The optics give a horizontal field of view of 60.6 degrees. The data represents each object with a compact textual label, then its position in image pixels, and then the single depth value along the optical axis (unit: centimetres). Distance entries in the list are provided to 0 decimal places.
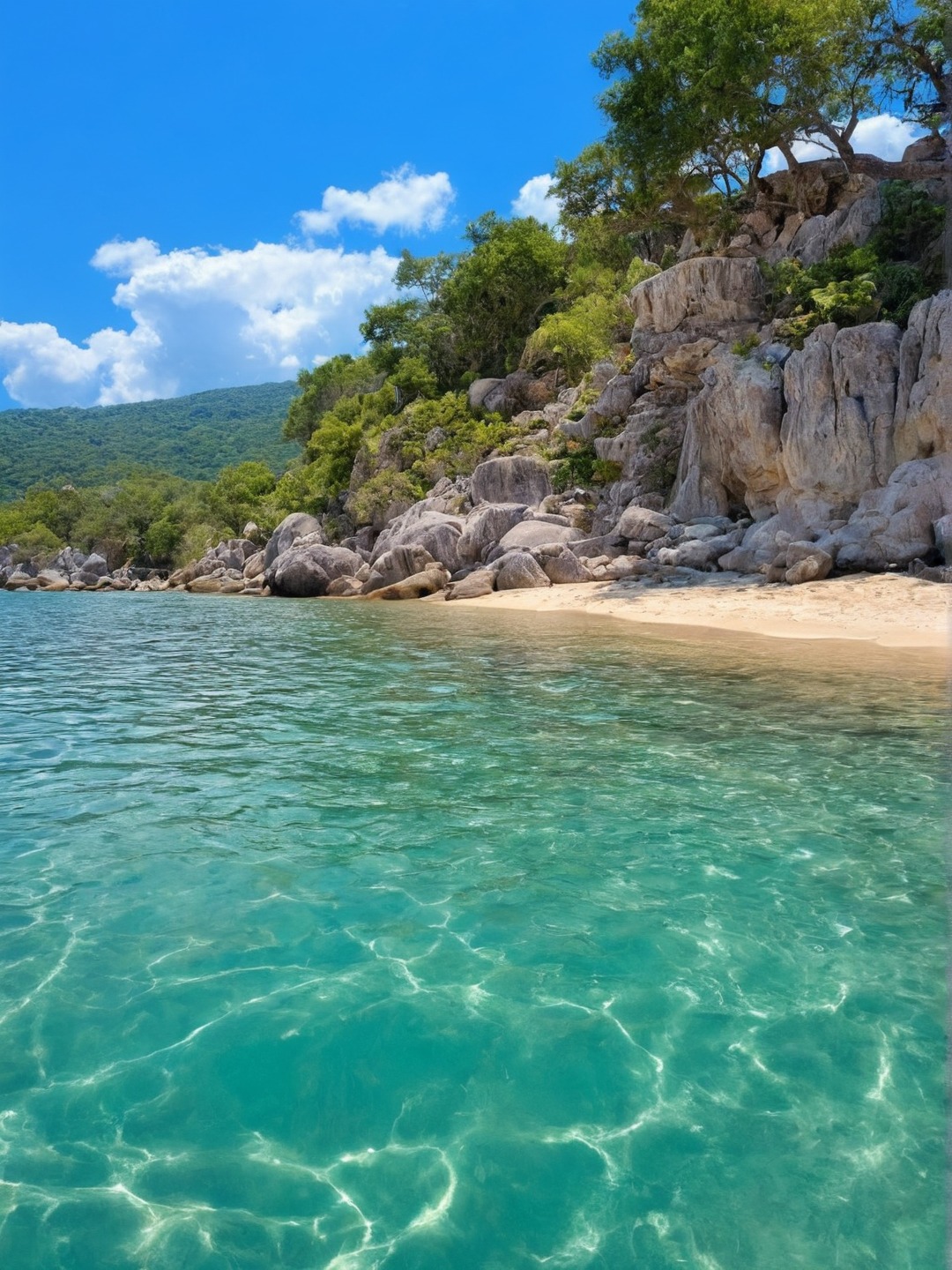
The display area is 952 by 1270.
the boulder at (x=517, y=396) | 5175
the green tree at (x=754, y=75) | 2925
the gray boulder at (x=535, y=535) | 3397
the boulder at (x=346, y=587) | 4100
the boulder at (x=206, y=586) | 5504
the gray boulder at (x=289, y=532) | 5284
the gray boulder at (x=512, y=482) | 4116
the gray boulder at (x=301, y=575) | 4378
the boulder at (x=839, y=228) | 3047
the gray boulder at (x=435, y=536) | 3784
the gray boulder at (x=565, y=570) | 3089
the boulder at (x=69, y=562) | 7262
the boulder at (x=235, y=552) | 6062
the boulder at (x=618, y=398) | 3709
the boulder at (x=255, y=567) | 5466
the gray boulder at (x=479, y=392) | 5384
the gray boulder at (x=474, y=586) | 3253
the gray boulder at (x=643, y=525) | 3039
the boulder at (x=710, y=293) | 3362
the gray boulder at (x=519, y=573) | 3123
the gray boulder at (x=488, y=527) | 3678
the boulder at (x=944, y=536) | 2073
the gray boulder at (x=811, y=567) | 2244
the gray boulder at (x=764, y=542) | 2509
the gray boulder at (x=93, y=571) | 6994
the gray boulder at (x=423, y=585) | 3619
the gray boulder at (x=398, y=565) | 3766
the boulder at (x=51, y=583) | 6738
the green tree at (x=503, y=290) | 5616
